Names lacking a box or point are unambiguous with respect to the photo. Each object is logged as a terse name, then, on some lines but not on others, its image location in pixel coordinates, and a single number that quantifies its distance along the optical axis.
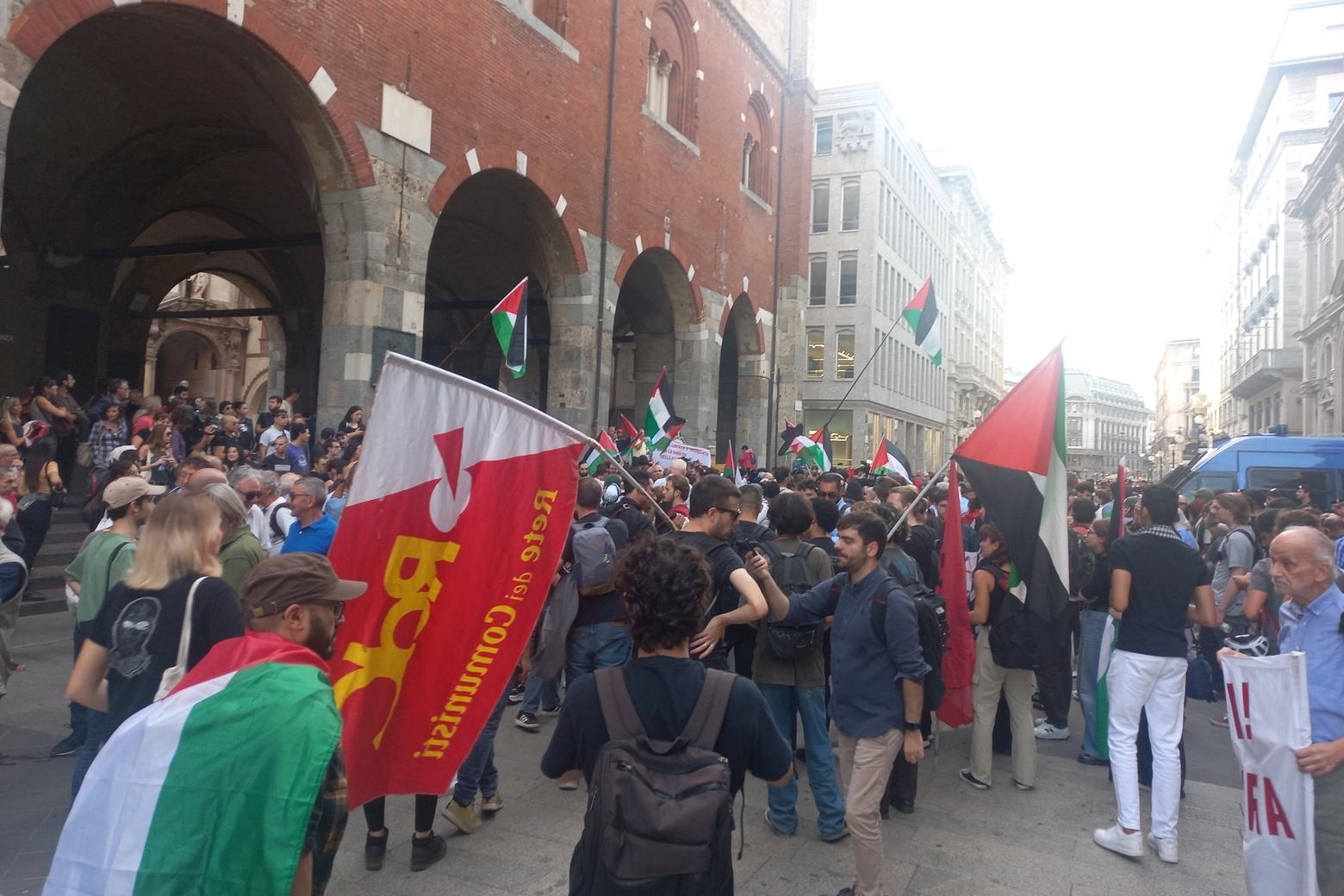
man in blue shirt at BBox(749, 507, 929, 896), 3.61
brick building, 11.16
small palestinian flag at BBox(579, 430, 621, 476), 8.52
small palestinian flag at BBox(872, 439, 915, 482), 11.02
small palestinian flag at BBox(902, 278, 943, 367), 13.28
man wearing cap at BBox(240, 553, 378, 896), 2.12
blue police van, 16.11
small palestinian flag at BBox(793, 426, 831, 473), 15.97
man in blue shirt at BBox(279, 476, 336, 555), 4.97
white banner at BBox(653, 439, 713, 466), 14.04
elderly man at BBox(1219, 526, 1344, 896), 3.14
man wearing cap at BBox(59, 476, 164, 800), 3.71
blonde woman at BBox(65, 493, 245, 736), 3.01
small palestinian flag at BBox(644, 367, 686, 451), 13.59
